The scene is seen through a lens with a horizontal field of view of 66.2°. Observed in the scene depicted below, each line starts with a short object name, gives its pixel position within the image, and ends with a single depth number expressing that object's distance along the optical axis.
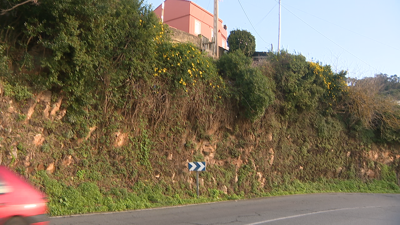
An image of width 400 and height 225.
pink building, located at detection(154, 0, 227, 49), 29.75
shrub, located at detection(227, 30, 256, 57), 22.06
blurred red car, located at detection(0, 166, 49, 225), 5.18
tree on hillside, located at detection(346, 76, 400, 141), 20.75
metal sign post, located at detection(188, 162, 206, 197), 12.44
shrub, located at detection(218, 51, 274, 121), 15.13
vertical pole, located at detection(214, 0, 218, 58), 19.49
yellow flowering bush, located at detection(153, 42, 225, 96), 13.00
